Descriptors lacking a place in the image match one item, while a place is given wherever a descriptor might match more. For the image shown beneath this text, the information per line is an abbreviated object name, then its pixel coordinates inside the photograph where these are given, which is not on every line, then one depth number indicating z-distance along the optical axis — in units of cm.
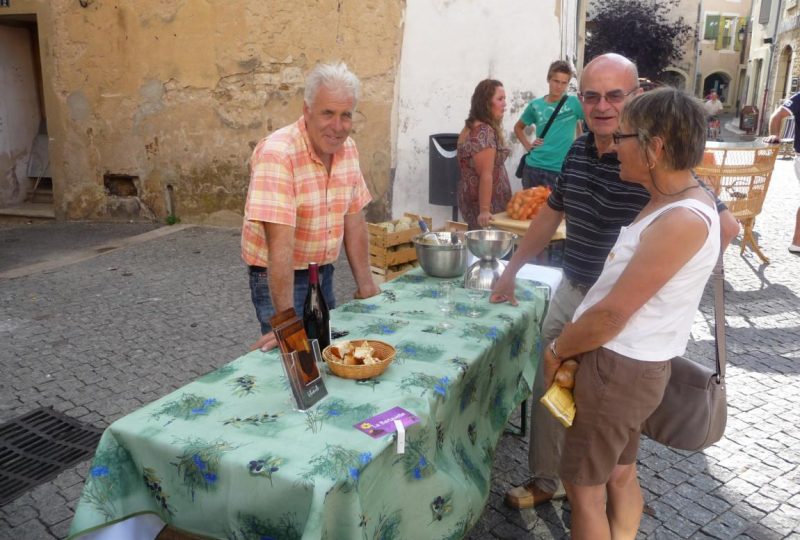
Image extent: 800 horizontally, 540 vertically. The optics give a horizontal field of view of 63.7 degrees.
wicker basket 207
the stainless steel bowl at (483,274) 310
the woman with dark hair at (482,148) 538
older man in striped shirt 254
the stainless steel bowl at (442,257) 324
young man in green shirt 594
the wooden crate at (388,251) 489
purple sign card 176
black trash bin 730
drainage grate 319
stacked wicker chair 631
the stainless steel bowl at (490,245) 310
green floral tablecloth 160
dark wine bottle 239
